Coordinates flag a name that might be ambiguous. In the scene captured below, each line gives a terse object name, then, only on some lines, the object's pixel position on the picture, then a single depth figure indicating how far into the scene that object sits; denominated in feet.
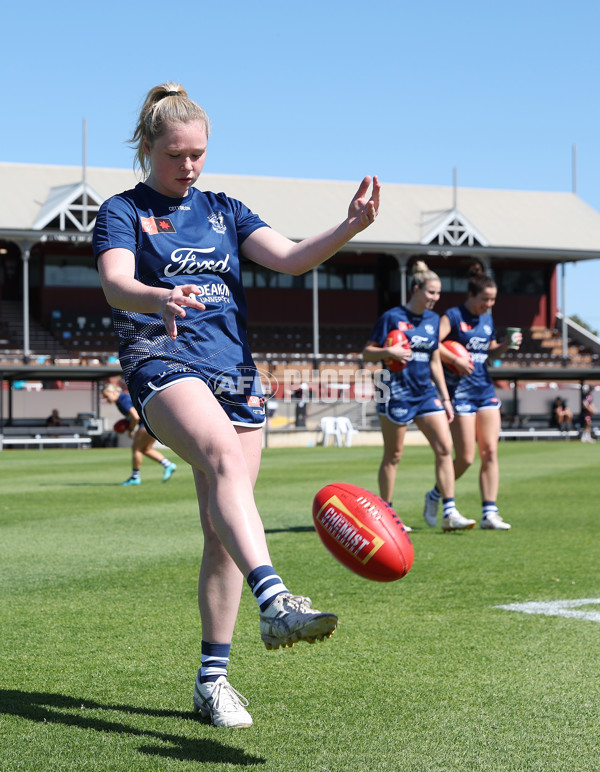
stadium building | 148.25
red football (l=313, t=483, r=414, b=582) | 13.69
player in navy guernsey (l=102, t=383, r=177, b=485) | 55.98
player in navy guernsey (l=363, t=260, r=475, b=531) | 32.89
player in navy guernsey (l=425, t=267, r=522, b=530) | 33.83
